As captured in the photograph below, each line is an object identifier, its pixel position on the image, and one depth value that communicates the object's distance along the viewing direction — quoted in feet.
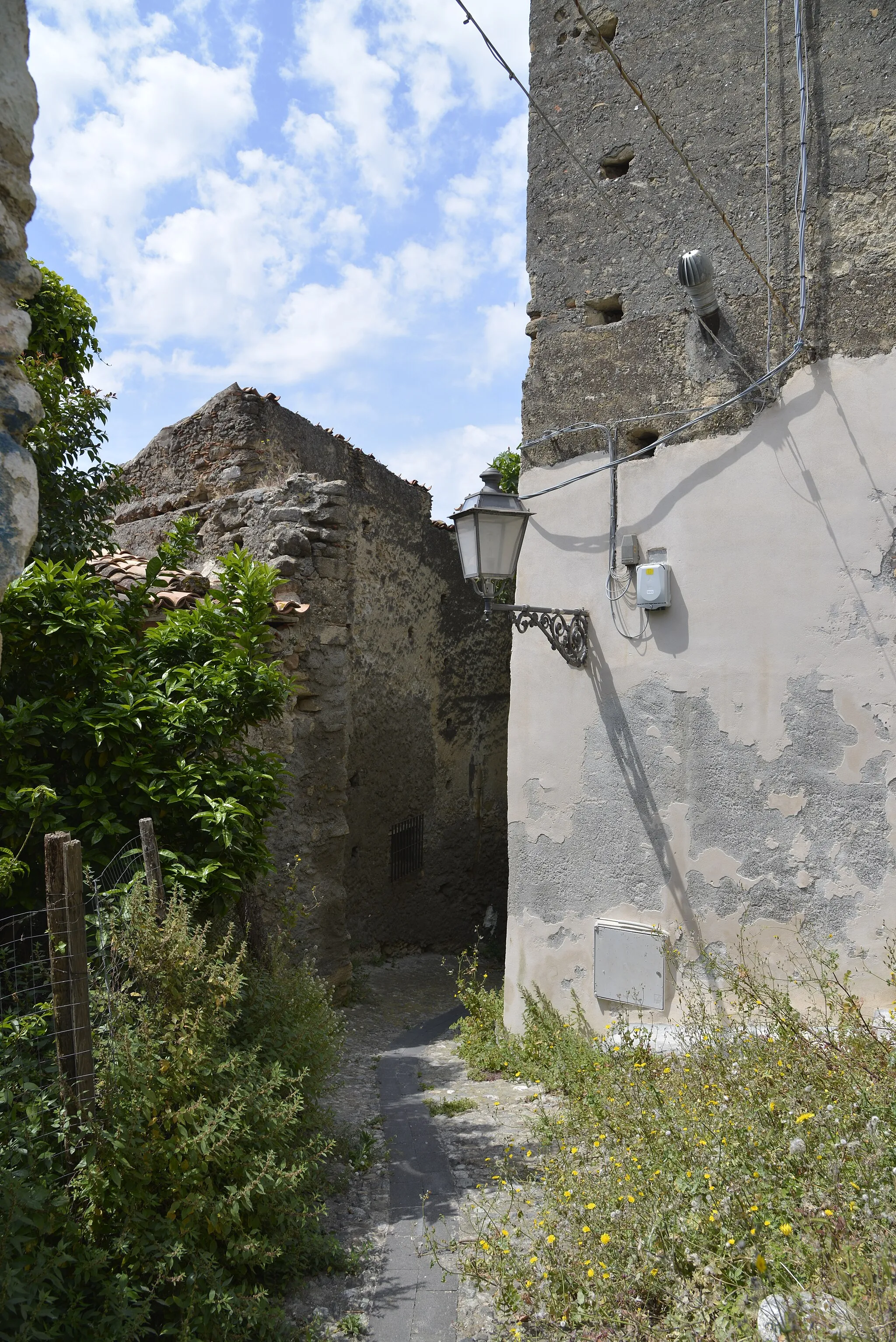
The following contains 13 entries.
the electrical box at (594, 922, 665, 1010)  17.02
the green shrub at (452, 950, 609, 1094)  16.81
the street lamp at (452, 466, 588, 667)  16.56
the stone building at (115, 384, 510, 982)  22.58
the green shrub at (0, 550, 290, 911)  13.34
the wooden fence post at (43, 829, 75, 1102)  9.86
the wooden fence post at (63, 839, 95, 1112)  9.76
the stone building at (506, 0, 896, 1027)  15.69
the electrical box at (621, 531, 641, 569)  18.02
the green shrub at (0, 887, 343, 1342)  8.86
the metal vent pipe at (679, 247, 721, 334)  17.15
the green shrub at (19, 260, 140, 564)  18.99
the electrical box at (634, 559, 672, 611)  17.43
